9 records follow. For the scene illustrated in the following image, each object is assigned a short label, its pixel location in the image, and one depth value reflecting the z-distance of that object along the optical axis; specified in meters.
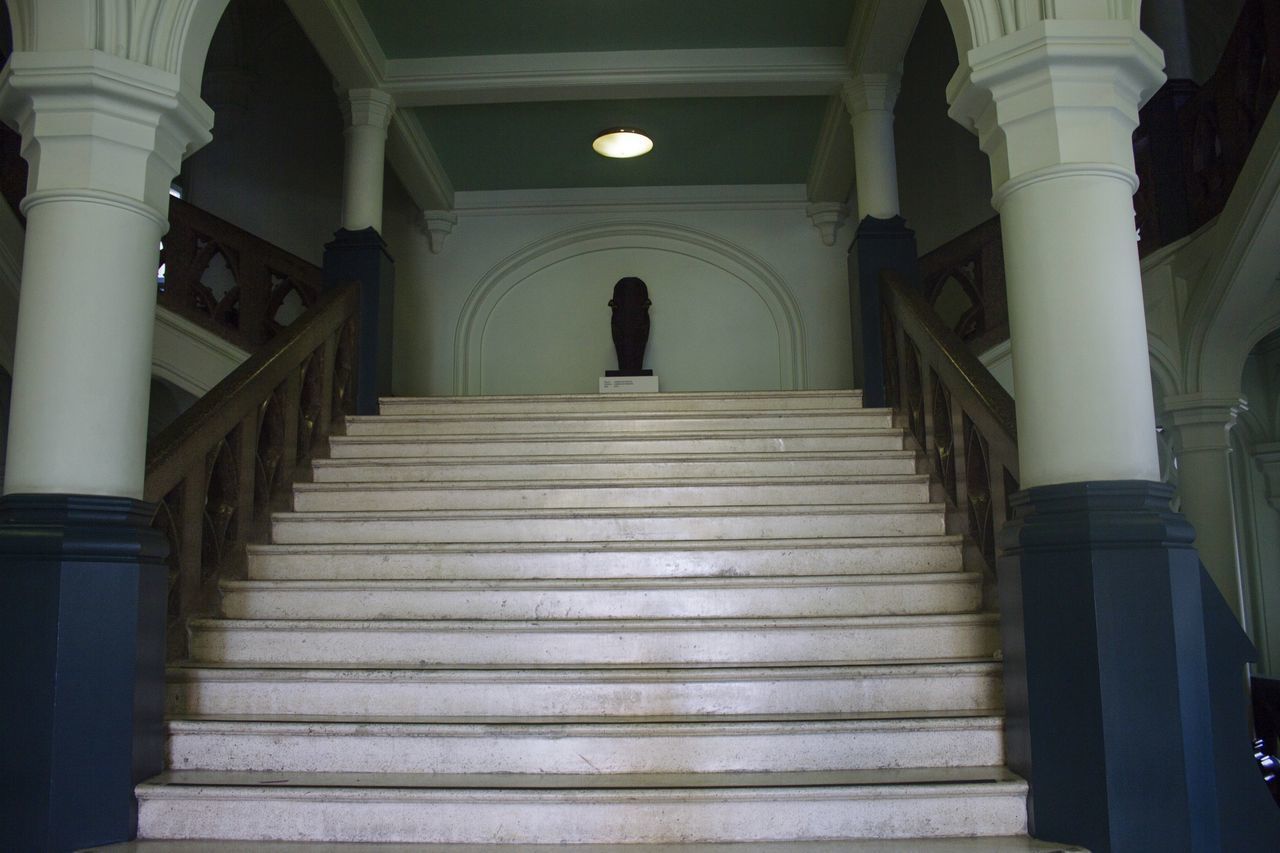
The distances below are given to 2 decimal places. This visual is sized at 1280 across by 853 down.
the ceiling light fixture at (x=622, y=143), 7.93
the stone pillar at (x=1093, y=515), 2.91
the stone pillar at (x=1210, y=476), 6.69
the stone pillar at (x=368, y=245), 6.70
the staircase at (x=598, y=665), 3.12
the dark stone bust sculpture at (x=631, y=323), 9.33
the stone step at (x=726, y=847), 2.97
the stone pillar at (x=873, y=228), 6.63
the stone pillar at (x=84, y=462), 3.06
